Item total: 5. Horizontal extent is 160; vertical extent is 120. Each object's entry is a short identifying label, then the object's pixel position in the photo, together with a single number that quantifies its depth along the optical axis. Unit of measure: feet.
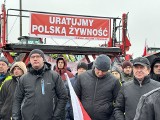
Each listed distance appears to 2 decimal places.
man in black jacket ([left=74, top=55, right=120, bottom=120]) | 15.24
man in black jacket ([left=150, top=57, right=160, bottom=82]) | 17.16
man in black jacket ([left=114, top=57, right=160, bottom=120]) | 13.44
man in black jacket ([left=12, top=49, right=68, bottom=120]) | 15.62
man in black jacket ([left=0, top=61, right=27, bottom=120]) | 18.22
